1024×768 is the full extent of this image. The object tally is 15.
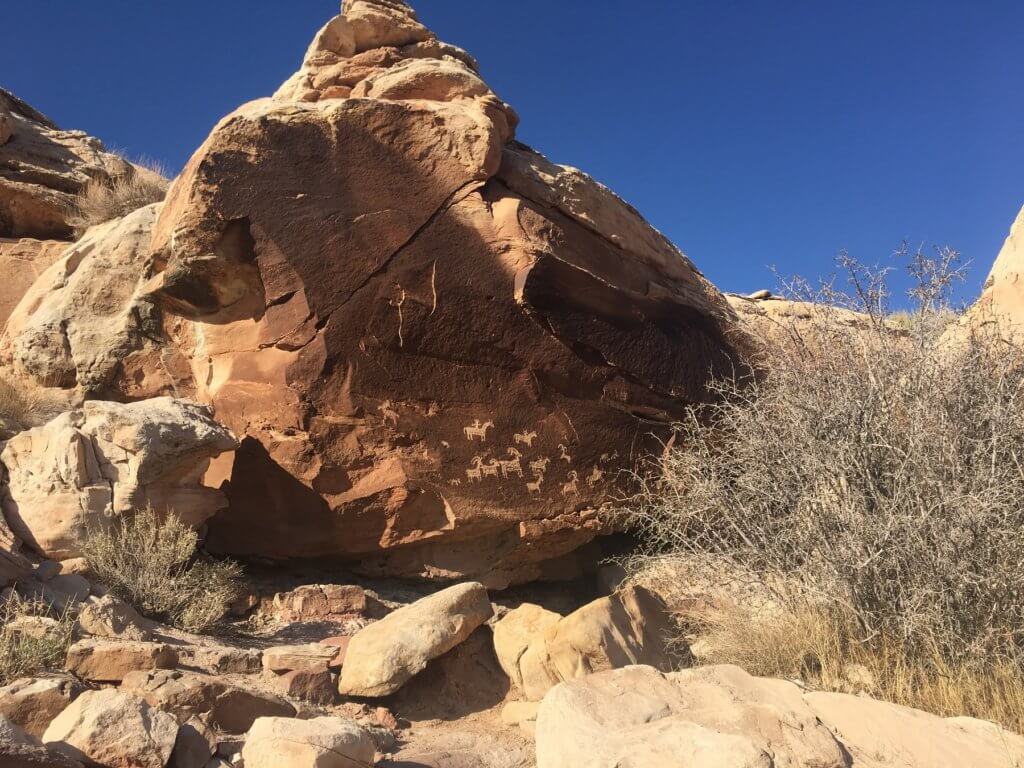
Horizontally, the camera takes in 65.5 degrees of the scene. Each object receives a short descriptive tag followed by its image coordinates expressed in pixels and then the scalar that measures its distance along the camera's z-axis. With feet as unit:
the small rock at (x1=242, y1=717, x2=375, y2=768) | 9.35
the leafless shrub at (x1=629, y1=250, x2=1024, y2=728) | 13.74
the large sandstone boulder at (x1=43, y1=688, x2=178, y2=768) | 8.82
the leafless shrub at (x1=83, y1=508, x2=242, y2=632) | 15.58
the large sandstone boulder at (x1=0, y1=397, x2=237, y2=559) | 16.11
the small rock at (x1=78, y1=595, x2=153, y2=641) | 13.41
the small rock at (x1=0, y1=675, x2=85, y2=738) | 9.75
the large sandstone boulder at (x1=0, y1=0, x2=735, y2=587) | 18.48
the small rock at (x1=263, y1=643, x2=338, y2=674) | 14.20
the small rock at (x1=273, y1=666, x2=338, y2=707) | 13.85
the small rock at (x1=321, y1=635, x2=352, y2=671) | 15.03
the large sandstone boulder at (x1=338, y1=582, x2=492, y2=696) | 14.42
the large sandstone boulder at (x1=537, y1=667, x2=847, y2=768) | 8.93
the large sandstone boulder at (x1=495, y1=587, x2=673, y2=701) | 15.02
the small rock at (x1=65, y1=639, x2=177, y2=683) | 11.91
